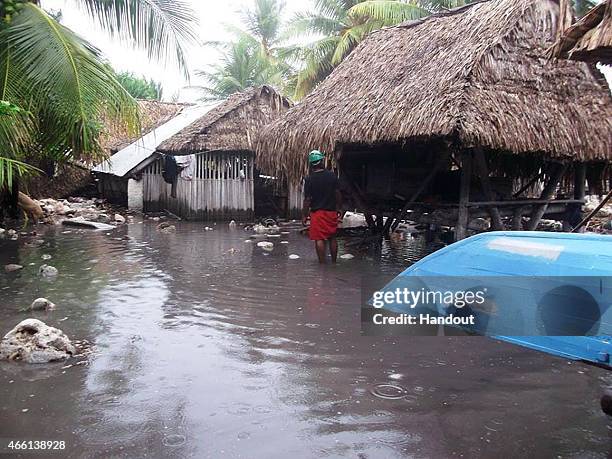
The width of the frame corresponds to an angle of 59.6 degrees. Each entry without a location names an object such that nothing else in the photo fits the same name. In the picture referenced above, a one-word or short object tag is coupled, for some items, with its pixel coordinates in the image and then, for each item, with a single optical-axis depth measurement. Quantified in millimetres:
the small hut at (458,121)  7520
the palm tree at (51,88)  7504
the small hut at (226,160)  16062
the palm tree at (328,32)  19047
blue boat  2670
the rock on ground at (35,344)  3887
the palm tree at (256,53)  26609
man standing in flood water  8016
